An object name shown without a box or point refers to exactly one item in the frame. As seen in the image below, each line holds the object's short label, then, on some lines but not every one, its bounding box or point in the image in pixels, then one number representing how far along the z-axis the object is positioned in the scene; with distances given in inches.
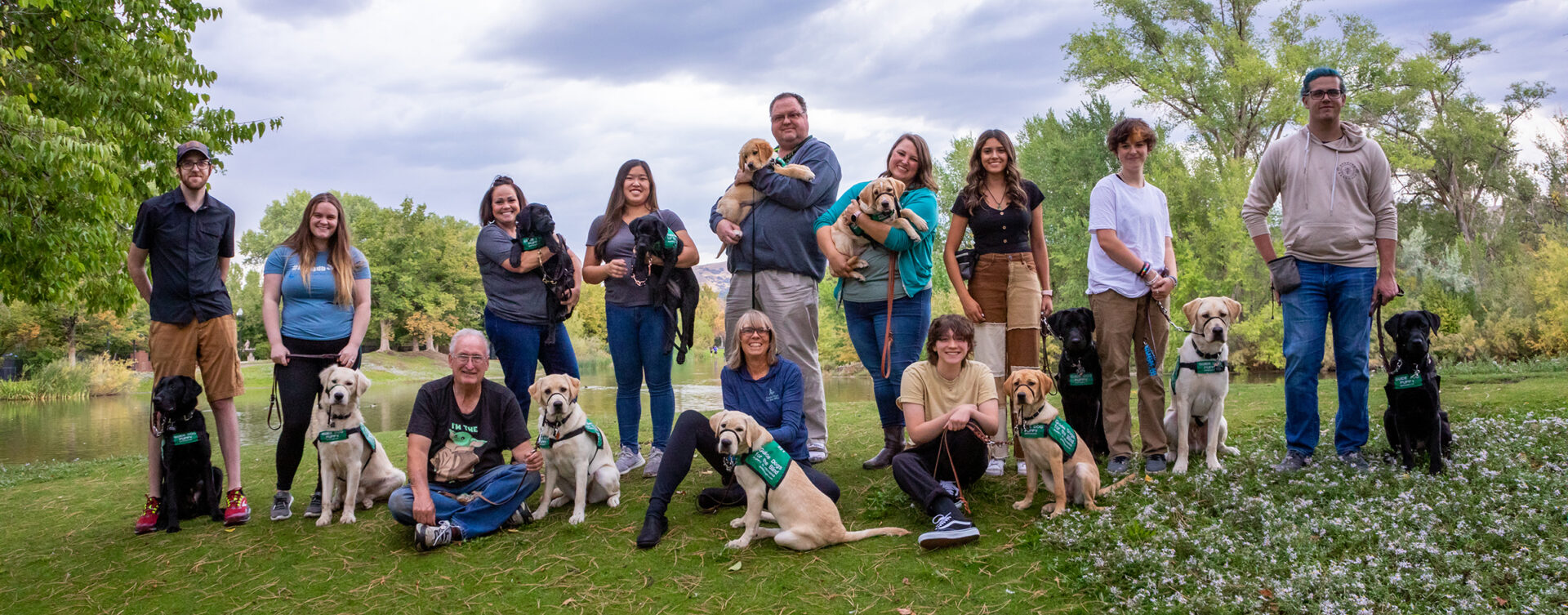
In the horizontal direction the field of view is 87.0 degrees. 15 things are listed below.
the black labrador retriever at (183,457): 176.9
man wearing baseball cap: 178.9
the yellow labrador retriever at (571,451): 169.6
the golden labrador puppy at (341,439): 177.3
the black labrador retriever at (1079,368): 185.2
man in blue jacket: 196.2
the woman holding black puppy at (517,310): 198.4
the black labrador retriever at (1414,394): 166.1
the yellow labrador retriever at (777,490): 148.6
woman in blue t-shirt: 182.2
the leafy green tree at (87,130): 281.3
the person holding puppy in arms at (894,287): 187.9
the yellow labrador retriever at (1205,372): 177.5
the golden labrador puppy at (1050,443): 157.9
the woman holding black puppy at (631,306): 197.5
